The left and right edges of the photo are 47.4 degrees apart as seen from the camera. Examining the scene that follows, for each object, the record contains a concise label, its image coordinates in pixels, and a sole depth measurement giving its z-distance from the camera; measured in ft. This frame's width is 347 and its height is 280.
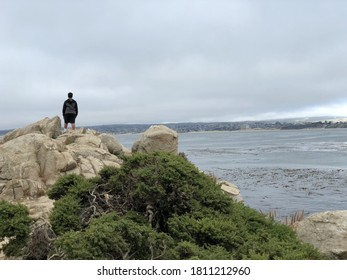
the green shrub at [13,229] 24.56
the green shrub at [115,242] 19.15
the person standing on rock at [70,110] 76.33
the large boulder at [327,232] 31.78
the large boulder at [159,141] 76.69
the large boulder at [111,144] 80.23
